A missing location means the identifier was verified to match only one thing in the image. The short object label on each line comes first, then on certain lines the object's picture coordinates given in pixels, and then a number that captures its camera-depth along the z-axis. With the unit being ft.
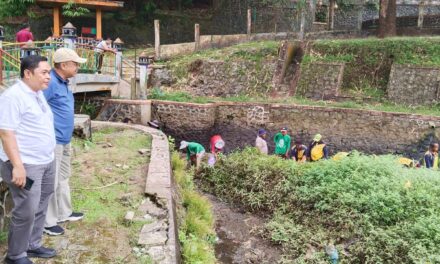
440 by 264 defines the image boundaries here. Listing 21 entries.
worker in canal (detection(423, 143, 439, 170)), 33.91
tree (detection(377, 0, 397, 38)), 60.18
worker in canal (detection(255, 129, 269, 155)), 35.88
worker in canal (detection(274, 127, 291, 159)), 36.88
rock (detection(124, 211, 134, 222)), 16.62
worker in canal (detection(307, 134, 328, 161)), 33.81
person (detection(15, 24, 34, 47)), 39.63
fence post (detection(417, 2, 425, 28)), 64.95
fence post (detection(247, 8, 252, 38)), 67.77
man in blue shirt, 13.76
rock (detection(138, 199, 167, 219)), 17.61
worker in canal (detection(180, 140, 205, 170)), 33.30
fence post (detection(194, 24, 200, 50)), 64.43
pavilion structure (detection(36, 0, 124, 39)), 55.67
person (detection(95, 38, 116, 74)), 42.73
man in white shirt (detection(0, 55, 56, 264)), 11.00
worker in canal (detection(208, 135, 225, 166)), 37.73
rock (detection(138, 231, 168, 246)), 14.93
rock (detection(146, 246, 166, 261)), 14.03
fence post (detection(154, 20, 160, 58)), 61.16
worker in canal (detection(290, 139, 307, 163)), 34.22
